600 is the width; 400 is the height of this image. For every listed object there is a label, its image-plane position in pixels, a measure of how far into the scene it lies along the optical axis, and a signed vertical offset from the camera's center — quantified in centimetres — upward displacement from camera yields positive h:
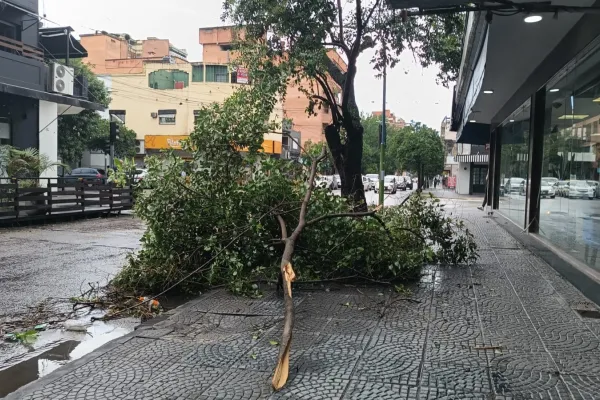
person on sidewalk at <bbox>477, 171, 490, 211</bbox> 2050 -133
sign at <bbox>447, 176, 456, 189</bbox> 6283 -159
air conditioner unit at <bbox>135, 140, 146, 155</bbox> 4097 +119
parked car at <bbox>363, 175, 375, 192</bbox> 4144 -134
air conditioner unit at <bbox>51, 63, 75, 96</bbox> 2018 +324
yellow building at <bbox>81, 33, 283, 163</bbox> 4150 +551
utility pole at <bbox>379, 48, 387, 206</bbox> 1893 +29
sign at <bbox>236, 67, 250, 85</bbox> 2015 +365
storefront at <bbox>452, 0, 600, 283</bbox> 685 +113
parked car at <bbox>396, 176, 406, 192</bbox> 5100 -149
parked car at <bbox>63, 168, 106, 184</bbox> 3076 -74
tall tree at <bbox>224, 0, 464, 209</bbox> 1065 +299
